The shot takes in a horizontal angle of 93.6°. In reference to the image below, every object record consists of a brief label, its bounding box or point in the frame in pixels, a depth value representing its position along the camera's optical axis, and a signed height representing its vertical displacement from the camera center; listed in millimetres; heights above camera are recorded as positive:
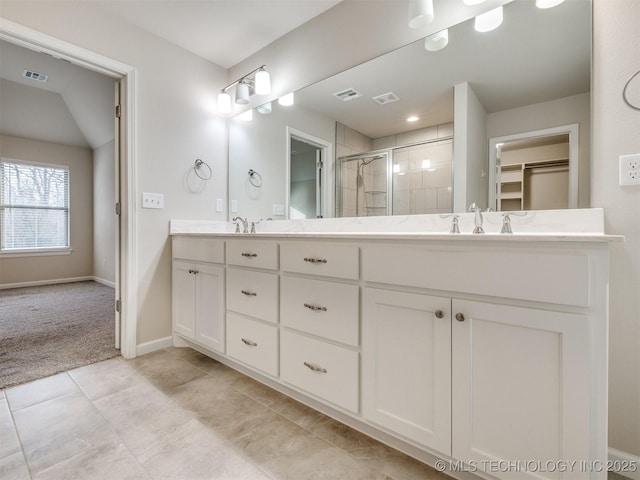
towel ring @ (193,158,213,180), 2510 +575
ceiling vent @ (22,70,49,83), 3553 +1952
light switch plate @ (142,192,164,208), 2203 +266
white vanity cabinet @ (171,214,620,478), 833 -377
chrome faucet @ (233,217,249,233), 2377 +98
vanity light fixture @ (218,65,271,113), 2291 +1185
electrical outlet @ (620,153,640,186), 1097 +243
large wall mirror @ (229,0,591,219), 1271 +630
